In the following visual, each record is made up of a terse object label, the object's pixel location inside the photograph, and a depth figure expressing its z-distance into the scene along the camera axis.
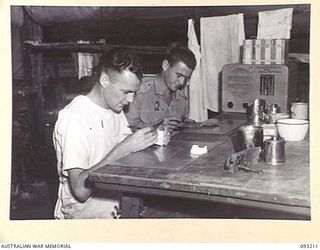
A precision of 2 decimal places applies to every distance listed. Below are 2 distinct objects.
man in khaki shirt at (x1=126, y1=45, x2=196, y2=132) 1.81
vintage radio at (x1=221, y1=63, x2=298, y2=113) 1.86
